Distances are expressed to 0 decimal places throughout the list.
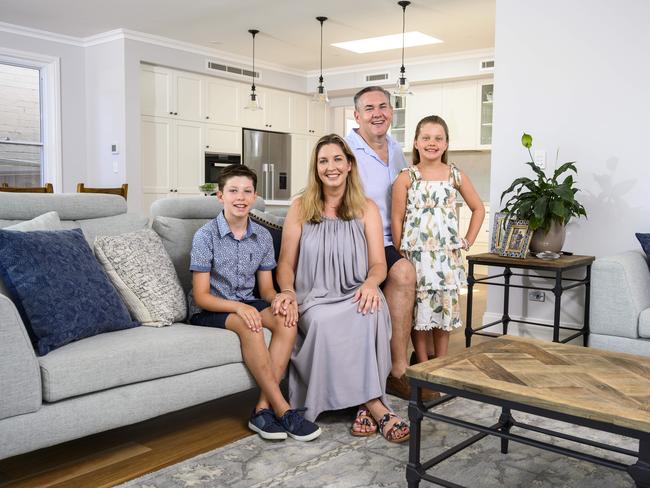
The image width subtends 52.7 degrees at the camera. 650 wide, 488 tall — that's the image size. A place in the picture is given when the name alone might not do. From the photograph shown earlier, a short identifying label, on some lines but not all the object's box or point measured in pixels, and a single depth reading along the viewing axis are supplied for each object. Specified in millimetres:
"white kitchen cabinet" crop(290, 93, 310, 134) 8906
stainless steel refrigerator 8391
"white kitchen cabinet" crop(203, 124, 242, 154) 7871
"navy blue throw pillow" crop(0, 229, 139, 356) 2109
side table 3492
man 2969
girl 3084
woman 2559
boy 2500
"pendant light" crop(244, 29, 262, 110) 6703
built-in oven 7912
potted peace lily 3535
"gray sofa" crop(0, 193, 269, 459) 1897
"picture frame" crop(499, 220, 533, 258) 3672
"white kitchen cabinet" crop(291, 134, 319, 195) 8953
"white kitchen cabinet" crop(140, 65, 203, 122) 7223
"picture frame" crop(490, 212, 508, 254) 3795
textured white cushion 2574
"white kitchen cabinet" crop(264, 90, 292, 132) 8555
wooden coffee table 1541
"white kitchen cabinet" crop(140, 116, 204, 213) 7297
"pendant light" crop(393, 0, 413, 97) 6641
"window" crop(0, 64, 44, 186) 6859
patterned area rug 2066
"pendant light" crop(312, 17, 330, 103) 6193
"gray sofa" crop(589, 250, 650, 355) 3107
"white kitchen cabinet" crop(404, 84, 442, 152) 8250
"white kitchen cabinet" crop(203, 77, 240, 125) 7852
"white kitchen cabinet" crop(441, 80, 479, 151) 7957
